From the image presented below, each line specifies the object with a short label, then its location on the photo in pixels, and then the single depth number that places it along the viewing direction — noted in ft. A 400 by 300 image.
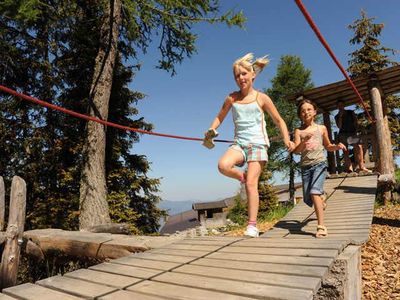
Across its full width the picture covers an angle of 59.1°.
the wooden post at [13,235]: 15.99
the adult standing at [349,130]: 30.86
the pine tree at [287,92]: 92.32
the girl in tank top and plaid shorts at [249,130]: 12.88
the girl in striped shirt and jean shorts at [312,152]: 14.47
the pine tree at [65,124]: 45.32
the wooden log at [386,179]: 27.61
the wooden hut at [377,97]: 29.50
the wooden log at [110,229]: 23.58
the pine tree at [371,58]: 89.45
